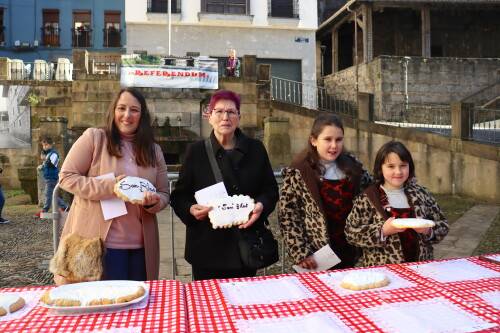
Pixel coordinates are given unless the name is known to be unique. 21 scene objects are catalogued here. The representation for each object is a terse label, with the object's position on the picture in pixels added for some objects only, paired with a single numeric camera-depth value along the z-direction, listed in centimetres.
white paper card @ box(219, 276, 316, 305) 222
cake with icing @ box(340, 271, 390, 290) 234
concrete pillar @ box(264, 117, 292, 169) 1431
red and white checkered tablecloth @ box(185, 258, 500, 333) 197
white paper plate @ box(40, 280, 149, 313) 202
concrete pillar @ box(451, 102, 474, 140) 1206
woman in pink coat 315
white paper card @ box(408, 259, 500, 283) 256
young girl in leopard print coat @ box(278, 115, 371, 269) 335
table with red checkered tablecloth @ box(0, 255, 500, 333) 191
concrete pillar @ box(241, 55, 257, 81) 1781
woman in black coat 325
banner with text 1647
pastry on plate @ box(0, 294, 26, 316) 202
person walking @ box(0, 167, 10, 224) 1030
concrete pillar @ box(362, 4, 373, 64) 2142
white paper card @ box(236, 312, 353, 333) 188
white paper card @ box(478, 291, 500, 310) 215
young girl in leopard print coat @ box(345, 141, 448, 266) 314
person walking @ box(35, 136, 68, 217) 1093
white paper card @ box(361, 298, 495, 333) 188
